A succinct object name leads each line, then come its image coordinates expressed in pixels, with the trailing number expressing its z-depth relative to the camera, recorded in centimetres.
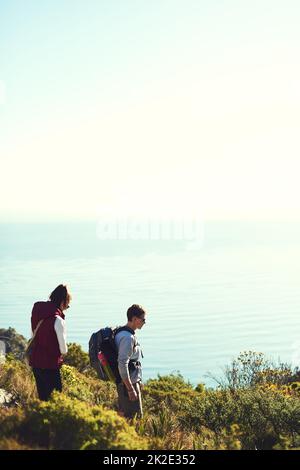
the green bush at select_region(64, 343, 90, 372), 2143
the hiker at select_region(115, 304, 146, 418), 894
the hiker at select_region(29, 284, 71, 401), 881
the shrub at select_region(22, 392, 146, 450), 754
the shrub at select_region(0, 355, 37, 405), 1200
